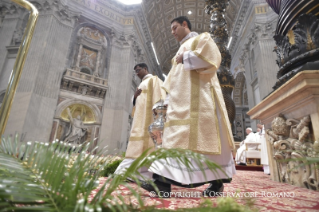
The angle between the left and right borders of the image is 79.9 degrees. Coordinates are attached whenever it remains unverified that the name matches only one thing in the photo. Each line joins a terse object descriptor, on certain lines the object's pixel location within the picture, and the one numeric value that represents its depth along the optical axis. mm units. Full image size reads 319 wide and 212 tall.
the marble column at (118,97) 11484
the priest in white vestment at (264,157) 4297
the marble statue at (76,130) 10782
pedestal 1938
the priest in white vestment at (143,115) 2615
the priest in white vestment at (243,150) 5816
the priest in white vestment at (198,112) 1652
